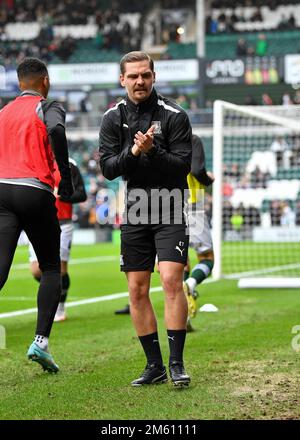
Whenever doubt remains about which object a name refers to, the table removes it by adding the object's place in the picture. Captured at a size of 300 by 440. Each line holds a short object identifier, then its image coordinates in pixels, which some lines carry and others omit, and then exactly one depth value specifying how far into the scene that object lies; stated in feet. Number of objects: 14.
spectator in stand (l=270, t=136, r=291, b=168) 94.91
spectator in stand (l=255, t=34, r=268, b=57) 128.88
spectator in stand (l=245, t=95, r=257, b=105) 124.26
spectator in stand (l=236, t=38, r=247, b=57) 128.67
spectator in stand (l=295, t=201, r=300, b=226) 93.61
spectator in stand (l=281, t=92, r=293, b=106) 124.16
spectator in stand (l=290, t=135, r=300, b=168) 89.99
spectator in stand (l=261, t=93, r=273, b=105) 125.90
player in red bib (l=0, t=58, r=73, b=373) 20.35
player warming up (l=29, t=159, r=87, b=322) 32.58
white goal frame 47.78
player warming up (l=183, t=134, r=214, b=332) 30.83
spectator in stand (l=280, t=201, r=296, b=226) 93.04
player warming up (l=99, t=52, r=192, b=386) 19.24
